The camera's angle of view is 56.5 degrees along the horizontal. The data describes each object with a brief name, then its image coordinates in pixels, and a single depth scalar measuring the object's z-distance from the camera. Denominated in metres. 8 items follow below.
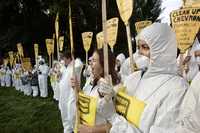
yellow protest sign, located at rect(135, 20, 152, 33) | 3.32
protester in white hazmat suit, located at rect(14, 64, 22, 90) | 9.68
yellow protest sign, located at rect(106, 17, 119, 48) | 3.20
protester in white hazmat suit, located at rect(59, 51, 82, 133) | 2.61
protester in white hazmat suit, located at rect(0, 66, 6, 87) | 11.60
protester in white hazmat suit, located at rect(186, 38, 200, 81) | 2.51
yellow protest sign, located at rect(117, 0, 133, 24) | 2.31
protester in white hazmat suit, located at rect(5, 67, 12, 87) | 11.43
